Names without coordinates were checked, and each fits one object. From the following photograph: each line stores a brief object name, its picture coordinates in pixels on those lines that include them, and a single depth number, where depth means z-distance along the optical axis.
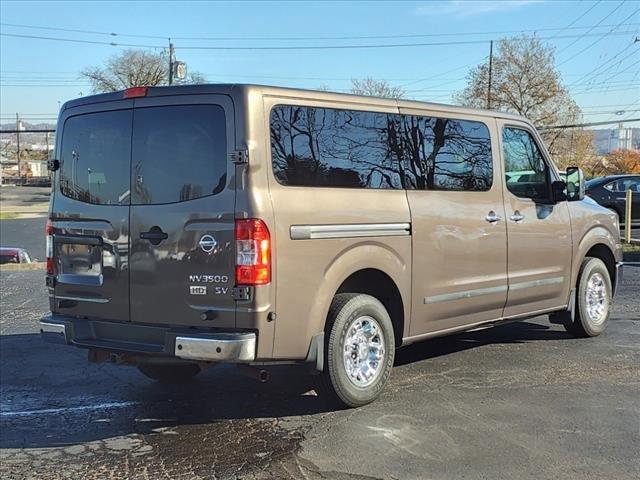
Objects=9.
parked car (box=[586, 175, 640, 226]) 19.08
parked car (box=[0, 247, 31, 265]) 16.41
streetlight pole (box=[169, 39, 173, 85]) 38.91
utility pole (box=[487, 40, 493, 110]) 50.84
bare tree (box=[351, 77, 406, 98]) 63.25
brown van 4.39
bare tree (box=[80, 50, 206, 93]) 67.50
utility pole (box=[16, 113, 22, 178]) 94.97
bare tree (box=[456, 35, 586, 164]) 52.31
